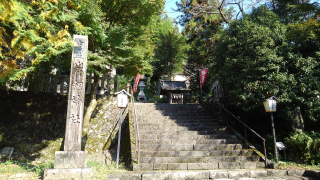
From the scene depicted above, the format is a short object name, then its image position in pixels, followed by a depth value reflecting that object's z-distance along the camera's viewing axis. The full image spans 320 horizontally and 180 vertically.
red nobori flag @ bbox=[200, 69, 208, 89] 14.02
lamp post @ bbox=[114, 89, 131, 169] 7.41
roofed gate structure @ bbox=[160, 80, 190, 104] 14.18
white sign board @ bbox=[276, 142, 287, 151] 7.55
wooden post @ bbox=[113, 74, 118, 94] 10.59
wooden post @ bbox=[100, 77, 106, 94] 10.38
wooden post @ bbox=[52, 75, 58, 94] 9.50
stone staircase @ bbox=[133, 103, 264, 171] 6.67
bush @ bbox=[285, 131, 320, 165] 7.07
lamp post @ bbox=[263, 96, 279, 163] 7.05
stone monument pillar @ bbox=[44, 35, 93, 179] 5.14
